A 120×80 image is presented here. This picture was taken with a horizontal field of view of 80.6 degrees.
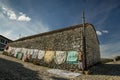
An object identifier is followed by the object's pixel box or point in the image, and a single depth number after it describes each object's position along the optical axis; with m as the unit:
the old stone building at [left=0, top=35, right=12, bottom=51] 26.48
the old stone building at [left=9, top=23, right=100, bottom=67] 10.25
